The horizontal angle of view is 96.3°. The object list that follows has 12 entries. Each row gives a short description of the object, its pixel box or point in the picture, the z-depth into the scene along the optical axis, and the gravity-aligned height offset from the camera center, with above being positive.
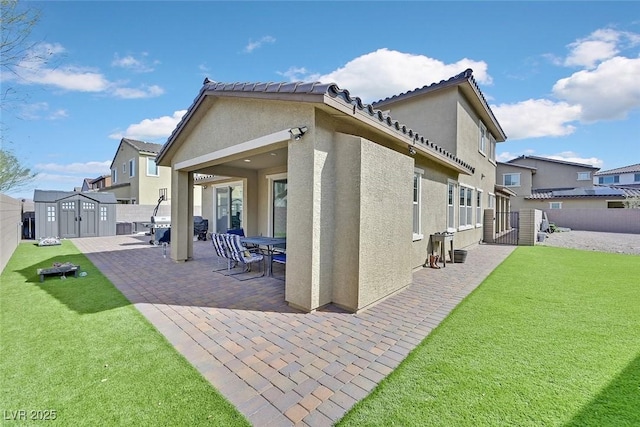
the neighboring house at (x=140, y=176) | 27.47 +3.34
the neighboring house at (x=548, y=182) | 34.00 +4.11
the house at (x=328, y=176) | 5.71 +0.85
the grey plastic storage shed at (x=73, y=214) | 18.02 -0.33
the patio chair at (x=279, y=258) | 8.46 -1.46
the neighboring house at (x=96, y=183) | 39.69 +4.20
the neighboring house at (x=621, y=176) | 50.31 +6.70
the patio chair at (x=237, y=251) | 8.46 -1.25
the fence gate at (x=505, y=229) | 19.08 -1.58
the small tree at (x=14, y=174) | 14.94 +2.36
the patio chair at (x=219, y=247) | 9.19 -1.22
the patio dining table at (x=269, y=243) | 9.11 -1.07
